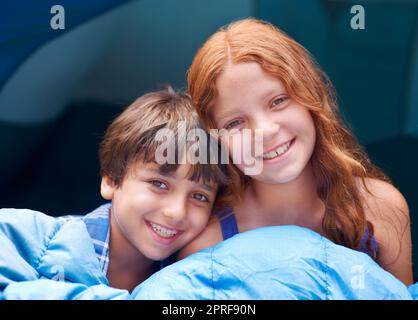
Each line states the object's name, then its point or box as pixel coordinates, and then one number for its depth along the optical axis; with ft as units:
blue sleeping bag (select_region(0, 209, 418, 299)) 3.86
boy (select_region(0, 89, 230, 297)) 4.10
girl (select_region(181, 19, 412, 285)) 4.15
